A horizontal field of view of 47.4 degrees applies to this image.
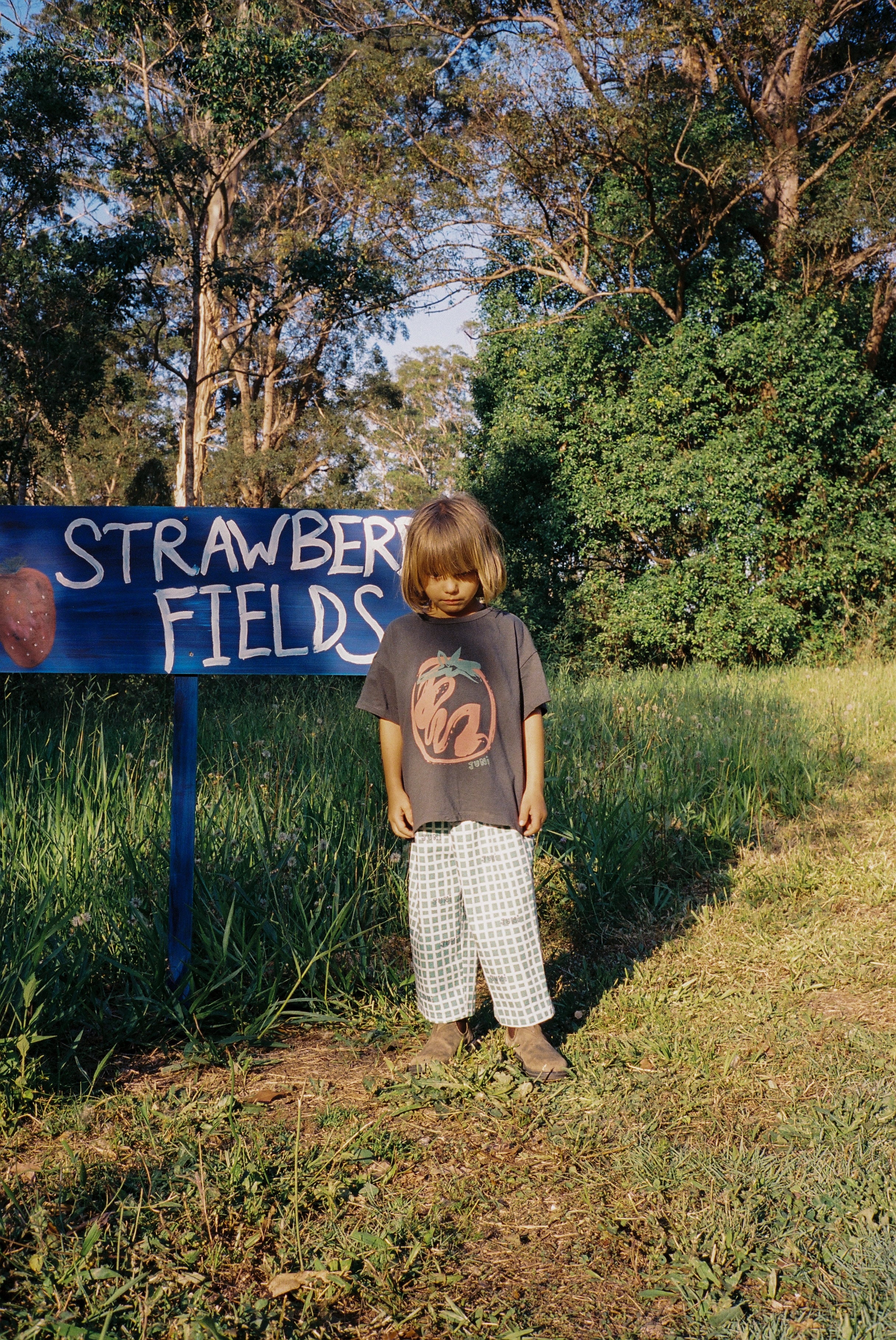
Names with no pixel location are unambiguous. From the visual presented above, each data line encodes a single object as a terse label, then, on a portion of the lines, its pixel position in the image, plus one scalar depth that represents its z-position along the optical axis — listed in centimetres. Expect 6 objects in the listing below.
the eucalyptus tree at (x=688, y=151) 1195
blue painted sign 297
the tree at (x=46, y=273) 1243
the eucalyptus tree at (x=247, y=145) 1335
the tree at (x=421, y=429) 3186
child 255
